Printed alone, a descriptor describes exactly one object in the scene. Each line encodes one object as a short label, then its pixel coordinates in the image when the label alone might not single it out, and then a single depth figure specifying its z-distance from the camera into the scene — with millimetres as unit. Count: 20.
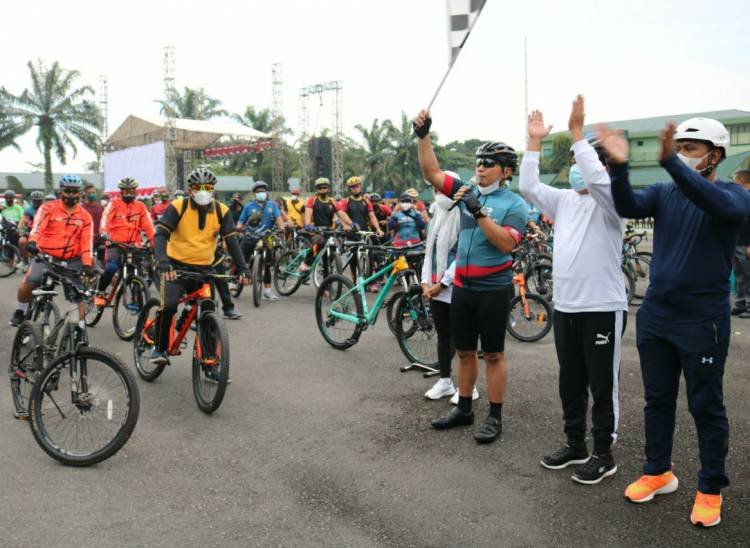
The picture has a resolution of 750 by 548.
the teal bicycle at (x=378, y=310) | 6465
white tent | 43688
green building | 49719
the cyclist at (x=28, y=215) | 14430
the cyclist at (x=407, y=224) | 11656
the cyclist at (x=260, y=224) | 11492
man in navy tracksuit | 3311
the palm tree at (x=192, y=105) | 56125
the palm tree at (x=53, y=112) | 42281
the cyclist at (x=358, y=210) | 12555
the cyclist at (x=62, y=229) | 7129
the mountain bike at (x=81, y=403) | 4227
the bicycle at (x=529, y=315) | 7855
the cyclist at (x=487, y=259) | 4371
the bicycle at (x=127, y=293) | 8281
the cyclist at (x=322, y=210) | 11953
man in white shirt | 3887
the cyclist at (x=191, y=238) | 5824
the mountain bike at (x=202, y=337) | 5238
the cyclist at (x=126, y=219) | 9258
